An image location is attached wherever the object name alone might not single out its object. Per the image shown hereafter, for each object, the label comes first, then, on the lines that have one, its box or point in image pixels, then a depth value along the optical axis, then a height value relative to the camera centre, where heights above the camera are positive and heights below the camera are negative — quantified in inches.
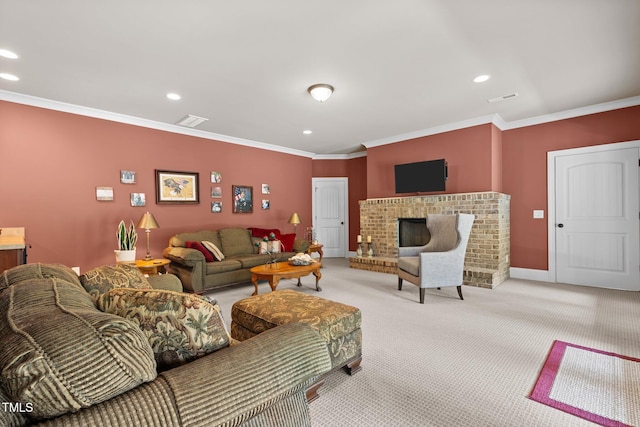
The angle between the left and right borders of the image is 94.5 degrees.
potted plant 155.6 -16.7
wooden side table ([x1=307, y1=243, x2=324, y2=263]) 240.7 -29.6
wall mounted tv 200.0 +24.3
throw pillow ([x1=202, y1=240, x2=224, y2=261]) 177.3 -22.7
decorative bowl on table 162.6 -26.8
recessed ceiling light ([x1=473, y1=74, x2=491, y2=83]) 127.7 +58.0
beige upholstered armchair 144.9 -24.4
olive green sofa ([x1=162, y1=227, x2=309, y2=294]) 160.7 -28.1
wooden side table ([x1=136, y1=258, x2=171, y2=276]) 152.7 -26.8
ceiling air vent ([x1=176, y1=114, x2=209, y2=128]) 176.9 +57.2
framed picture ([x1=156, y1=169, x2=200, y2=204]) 189.2 +17.3
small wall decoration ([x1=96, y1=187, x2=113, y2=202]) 165.5 +11.2
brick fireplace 179.8 -13.3
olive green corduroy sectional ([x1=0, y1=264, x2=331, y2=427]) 26.4 -17.0
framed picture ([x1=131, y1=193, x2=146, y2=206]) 178.1 +8.8
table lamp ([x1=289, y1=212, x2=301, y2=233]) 252.2 -6.1
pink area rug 66.4 -45.4
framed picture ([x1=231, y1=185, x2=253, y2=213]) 227.9 +11.2
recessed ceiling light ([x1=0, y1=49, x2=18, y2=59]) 104.0 +57.5
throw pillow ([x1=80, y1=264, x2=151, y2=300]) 68.3 -16.0
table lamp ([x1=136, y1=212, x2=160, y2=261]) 164.9 -5.4
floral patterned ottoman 77.1 -29.2
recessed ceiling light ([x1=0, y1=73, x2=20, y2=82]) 121.2 +57.4
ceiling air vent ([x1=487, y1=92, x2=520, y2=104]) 149.6 +58.4
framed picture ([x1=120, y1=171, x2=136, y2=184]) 173.9 +21.7
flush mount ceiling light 134.0 +55.4
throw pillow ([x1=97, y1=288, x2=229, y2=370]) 39.8 -14.9
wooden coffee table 147.4 -30.3
